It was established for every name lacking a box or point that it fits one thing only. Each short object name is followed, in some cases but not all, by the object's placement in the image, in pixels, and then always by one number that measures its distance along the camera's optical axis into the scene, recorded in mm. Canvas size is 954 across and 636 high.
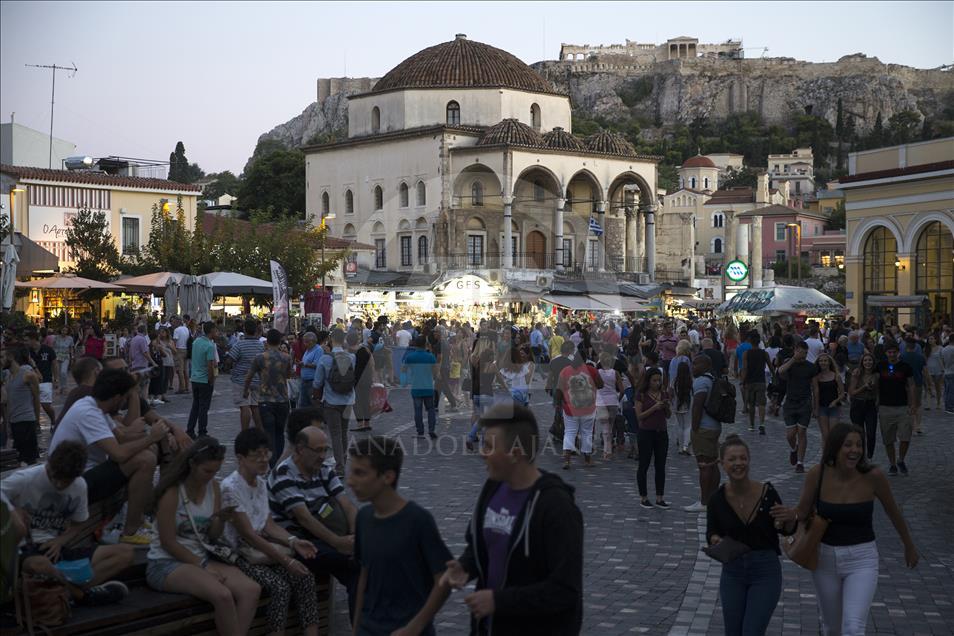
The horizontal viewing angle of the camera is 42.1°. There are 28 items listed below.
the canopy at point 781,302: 30609
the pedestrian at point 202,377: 15812
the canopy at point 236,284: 28172
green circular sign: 45062
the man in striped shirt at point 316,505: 7082
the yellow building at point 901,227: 38875
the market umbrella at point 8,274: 19109
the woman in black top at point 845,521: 6109
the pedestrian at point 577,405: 14281
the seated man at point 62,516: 6091
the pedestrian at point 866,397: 13945
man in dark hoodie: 4219
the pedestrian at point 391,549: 4879
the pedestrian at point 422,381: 16938
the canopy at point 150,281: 29172
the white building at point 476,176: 61250
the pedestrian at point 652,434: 11695
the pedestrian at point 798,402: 13906
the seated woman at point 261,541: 6598
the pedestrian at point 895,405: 13703
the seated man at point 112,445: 7055
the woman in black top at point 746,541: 6039
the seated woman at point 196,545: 6270
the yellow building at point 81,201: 42375
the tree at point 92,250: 37312
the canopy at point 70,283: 29531
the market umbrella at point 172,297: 28234
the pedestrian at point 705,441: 11133
